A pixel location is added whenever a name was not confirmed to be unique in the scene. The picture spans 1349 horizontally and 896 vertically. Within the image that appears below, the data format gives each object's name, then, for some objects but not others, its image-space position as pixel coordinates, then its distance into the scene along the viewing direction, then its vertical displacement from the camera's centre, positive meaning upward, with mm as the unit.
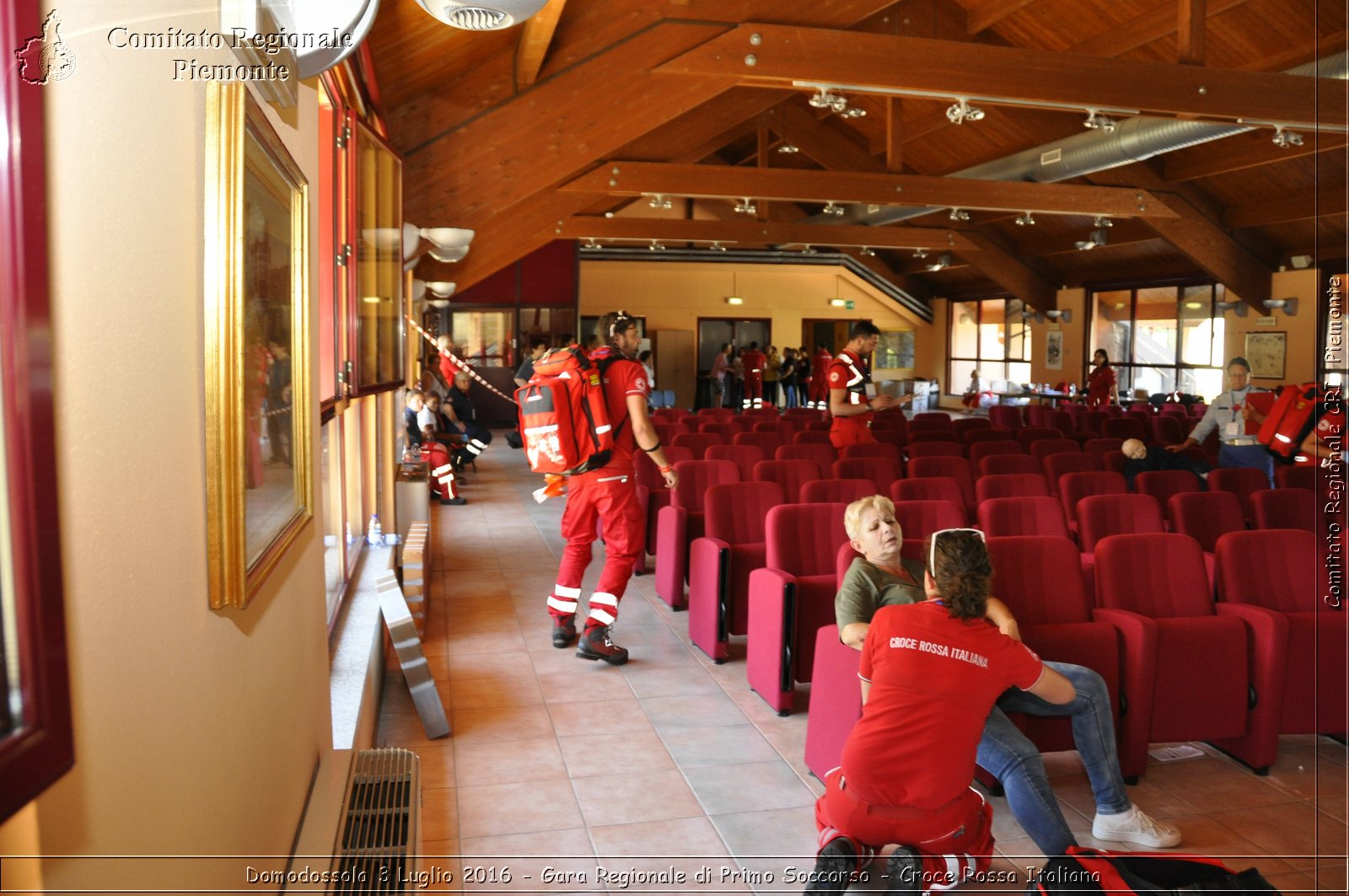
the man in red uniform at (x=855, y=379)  7320 -9
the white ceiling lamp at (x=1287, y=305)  15523 +1096
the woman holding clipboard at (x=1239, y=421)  7211 -308
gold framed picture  1431 +51
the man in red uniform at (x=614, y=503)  4883 -599
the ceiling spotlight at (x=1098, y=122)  8820 +2210
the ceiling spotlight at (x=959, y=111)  7883 +2059
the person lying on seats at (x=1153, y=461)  6785 -575
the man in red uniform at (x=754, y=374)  21906 +80
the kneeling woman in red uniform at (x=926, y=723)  2533 -847
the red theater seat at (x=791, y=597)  4199 -903
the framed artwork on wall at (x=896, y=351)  26328 +678
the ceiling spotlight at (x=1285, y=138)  9242 +2152
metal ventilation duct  9758 +2591
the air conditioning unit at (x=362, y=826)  2207 -1104
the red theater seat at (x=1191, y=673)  3533 -1022
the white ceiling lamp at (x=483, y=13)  2438 +909
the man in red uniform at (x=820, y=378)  20484 -8
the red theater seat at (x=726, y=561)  4879 -870
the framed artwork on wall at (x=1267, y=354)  15906 +382
